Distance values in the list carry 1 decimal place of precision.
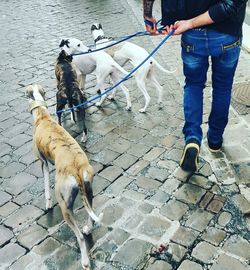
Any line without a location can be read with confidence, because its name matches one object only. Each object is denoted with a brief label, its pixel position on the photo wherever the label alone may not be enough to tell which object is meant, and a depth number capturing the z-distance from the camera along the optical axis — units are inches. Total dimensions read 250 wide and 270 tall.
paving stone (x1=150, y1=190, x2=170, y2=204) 124.6
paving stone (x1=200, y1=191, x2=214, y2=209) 120.5
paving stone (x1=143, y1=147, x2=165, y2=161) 148.6
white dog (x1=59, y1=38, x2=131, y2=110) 179.8
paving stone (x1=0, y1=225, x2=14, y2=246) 114.4
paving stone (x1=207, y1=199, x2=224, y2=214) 118.0
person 114.5
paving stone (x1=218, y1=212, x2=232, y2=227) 113.1
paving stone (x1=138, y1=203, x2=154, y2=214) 120.4
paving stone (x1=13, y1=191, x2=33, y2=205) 129.9
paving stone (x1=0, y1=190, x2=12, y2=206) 131.2
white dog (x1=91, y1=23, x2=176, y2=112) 179.7
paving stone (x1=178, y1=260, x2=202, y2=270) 99.8
